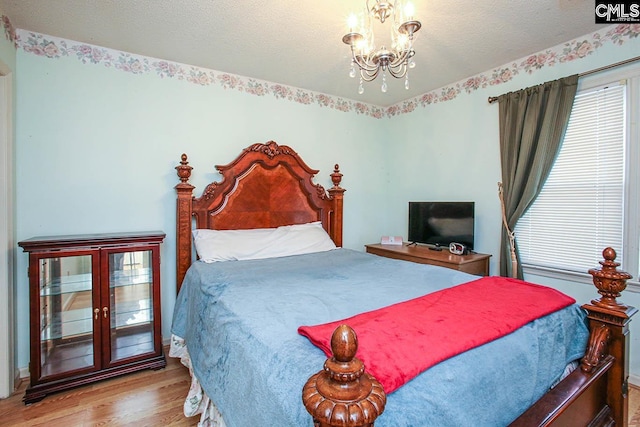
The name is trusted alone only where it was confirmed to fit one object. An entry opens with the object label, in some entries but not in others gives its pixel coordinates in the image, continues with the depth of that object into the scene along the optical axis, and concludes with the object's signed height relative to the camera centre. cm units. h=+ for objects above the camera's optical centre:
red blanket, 93 -44
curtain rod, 217 +103
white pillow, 259 -31
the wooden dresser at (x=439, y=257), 275 -46
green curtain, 251 +58
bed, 81 -50
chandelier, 157 +89
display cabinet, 203 -72
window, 222 +16
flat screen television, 302 -15
